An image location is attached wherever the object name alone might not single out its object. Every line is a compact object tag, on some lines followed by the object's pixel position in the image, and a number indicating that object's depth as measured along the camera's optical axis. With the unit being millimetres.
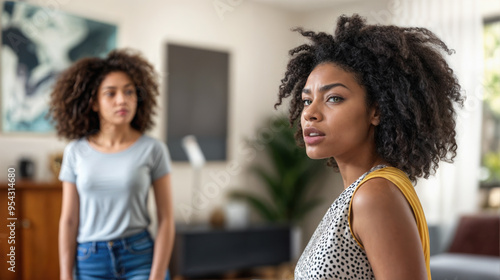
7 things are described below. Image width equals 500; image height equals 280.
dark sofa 3633
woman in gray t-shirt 1842
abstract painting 4168
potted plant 5902
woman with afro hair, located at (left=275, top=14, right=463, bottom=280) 918
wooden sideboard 3646
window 5082
